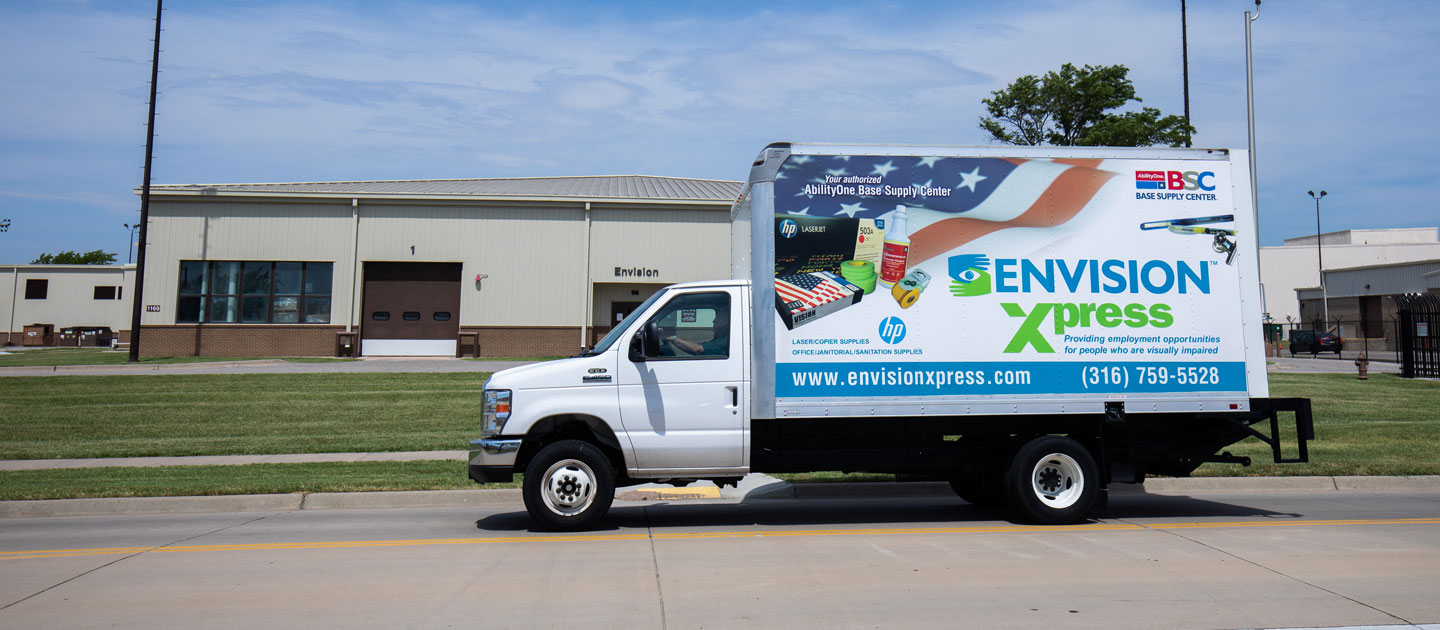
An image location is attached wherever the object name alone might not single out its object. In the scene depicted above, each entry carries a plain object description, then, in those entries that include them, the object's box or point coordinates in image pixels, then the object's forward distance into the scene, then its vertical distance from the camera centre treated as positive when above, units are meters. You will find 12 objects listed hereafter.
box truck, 8.51 +0.37
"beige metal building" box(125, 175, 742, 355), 36.97 +4.04
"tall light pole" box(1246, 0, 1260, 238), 19.23 +5.63
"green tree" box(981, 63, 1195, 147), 32.44 +9.68
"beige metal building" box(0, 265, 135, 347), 65.56 +5.00
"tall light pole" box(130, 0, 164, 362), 34.21 +5.46
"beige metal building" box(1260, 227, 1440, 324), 75.81 +9.69
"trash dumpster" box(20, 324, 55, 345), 60.41 +2.15
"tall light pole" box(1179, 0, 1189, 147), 33.09 +11.23
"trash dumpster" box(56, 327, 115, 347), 59.72 +2.10
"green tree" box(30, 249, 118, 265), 123.88 +14.35
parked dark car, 47.78 +2.02
